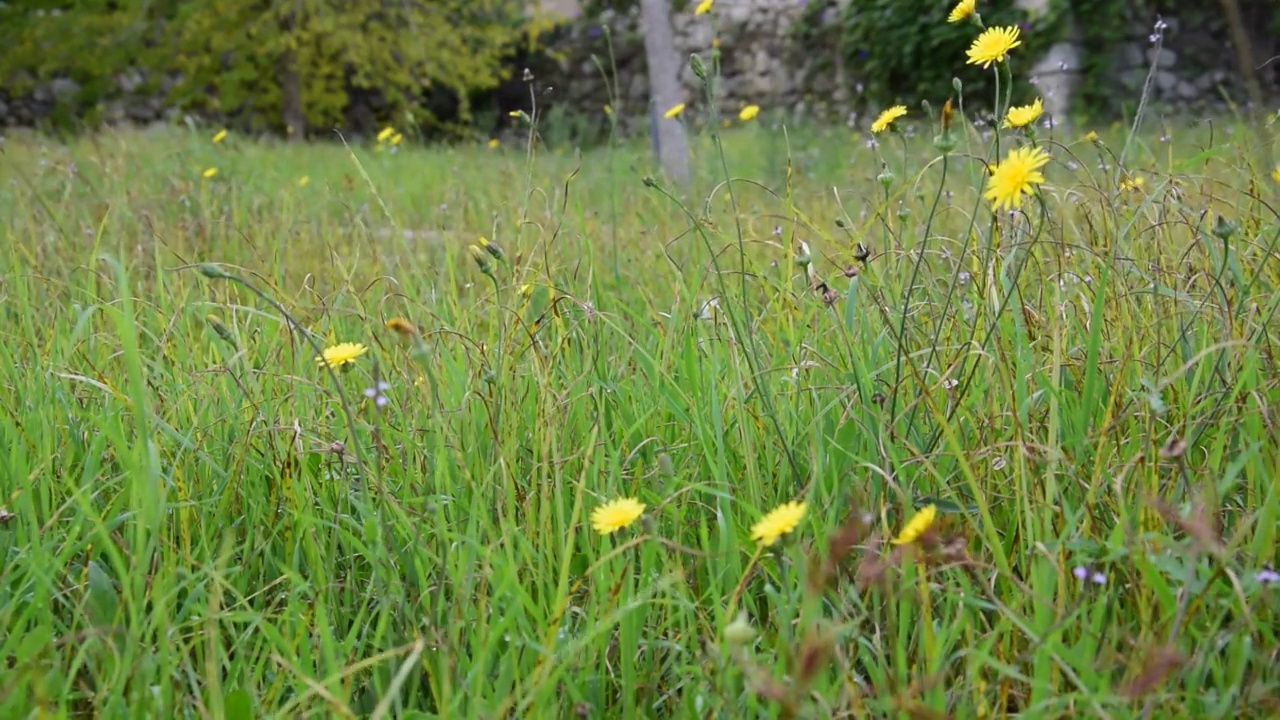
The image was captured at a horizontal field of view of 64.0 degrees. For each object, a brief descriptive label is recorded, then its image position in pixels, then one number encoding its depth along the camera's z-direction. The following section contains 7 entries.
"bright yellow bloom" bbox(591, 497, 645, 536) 1.00
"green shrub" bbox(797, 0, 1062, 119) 7.78
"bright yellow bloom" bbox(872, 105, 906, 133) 1.44
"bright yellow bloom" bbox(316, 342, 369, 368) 1.24
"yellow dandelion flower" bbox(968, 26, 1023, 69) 1.30
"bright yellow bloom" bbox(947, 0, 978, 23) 1.32
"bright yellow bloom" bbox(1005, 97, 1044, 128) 1.39
